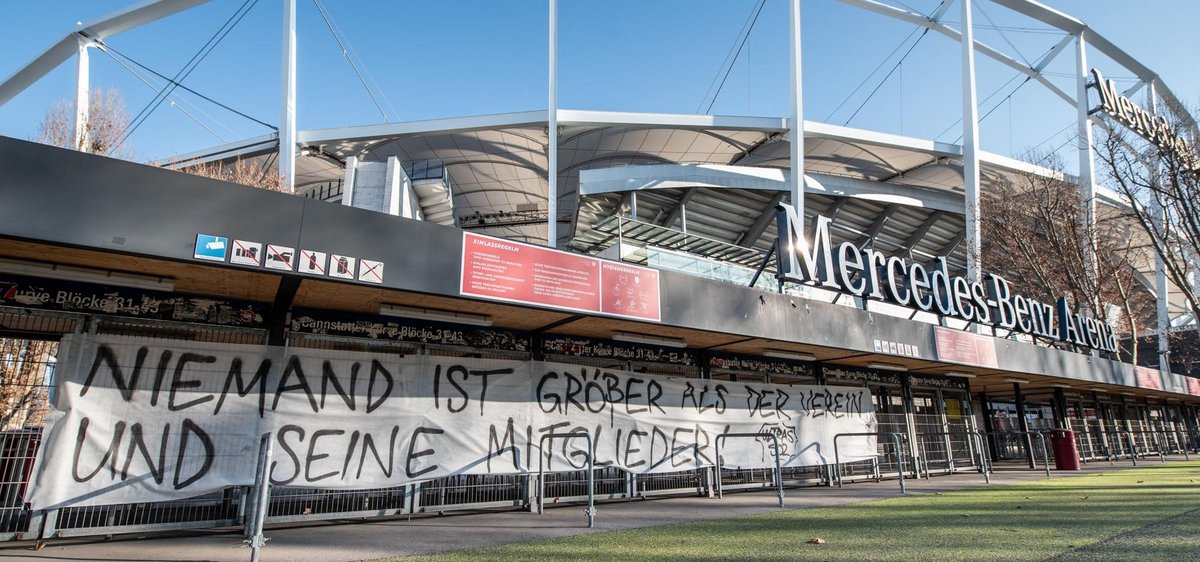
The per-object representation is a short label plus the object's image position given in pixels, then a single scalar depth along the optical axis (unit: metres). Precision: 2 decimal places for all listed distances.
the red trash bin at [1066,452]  16.91
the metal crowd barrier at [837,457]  12.51
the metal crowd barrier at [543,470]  7.07
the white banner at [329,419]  6.18
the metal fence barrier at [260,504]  5.04
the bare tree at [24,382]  6.29
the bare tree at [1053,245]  25.62
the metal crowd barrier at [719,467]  8.80
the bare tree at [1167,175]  16.58
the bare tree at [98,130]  18.53
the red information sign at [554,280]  7.28
